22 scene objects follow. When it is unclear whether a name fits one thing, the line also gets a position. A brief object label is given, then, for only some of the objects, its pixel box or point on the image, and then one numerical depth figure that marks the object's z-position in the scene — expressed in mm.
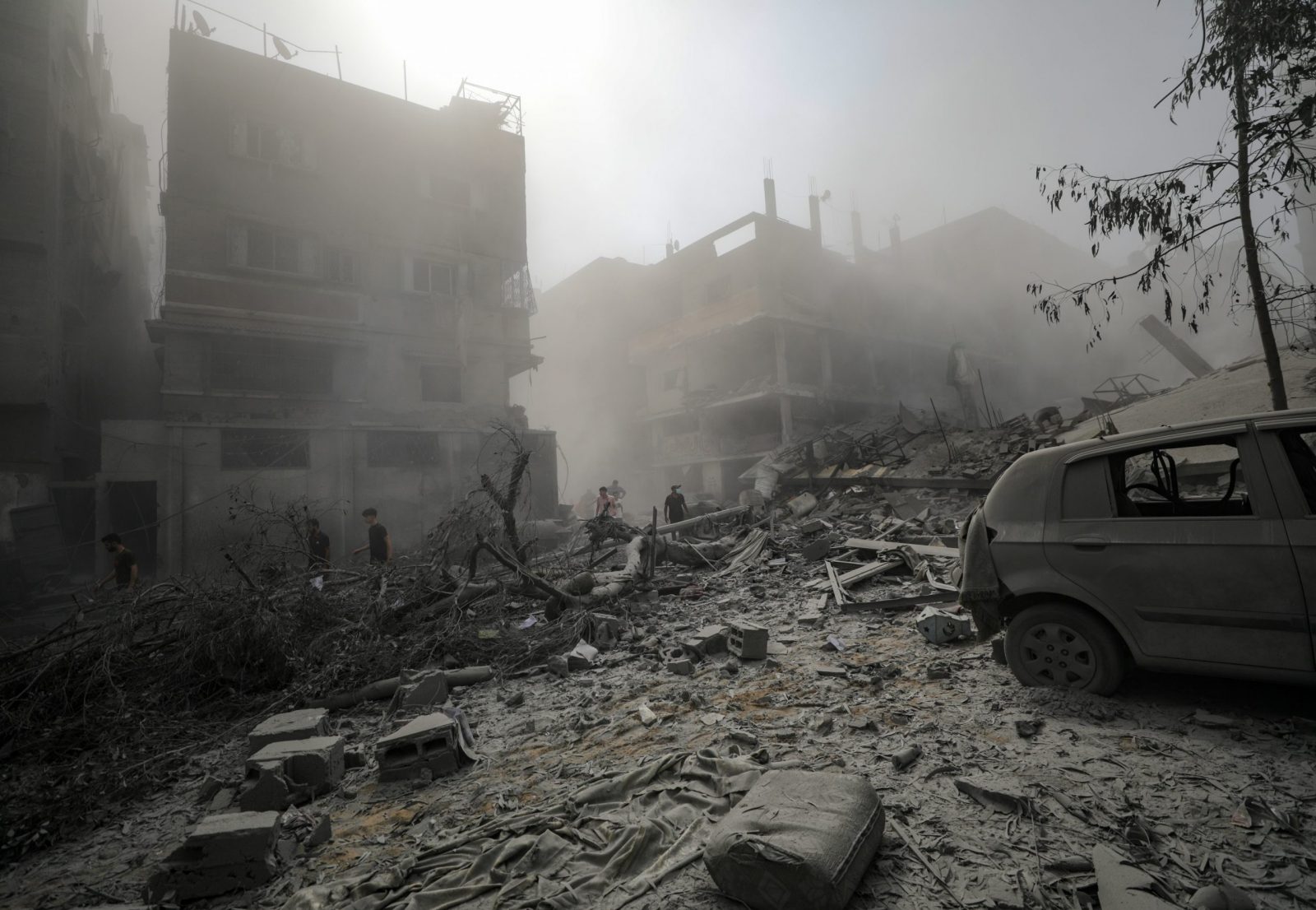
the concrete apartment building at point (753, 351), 23781
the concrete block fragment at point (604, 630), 6387
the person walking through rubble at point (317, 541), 7826
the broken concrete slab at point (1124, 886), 2000
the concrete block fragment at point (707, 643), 5711
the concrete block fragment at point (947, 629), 5160
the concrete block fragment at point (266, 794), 3449
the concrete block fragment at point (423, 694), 5008
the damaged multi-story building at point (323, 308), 14781
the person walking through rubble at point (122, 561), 7934
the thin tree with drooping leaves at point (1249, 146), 5363
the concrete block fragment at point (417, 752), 3771
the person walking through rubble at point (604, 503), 12622
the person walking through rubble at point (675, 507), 12789
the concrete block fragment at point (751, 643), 5449
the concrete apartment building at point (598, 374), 30969
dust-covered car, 3053
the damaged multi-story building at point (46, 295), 12969
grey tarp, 2418
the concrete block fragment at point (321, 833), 3082
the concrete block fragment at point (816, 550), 9422
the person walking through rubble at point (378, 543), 8787
